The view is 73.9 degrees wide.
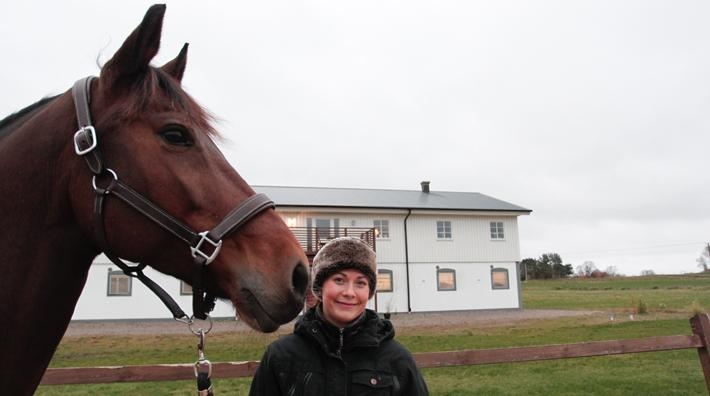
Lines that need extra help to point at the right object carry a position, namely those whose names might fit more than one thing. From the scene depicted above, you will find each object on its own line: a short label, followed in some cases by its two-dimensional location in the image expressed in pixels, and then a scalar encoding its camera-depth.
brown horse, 1.63
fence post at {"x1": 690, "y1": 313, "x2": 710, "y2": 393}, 5.32
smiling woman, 2.06
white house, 26.38
